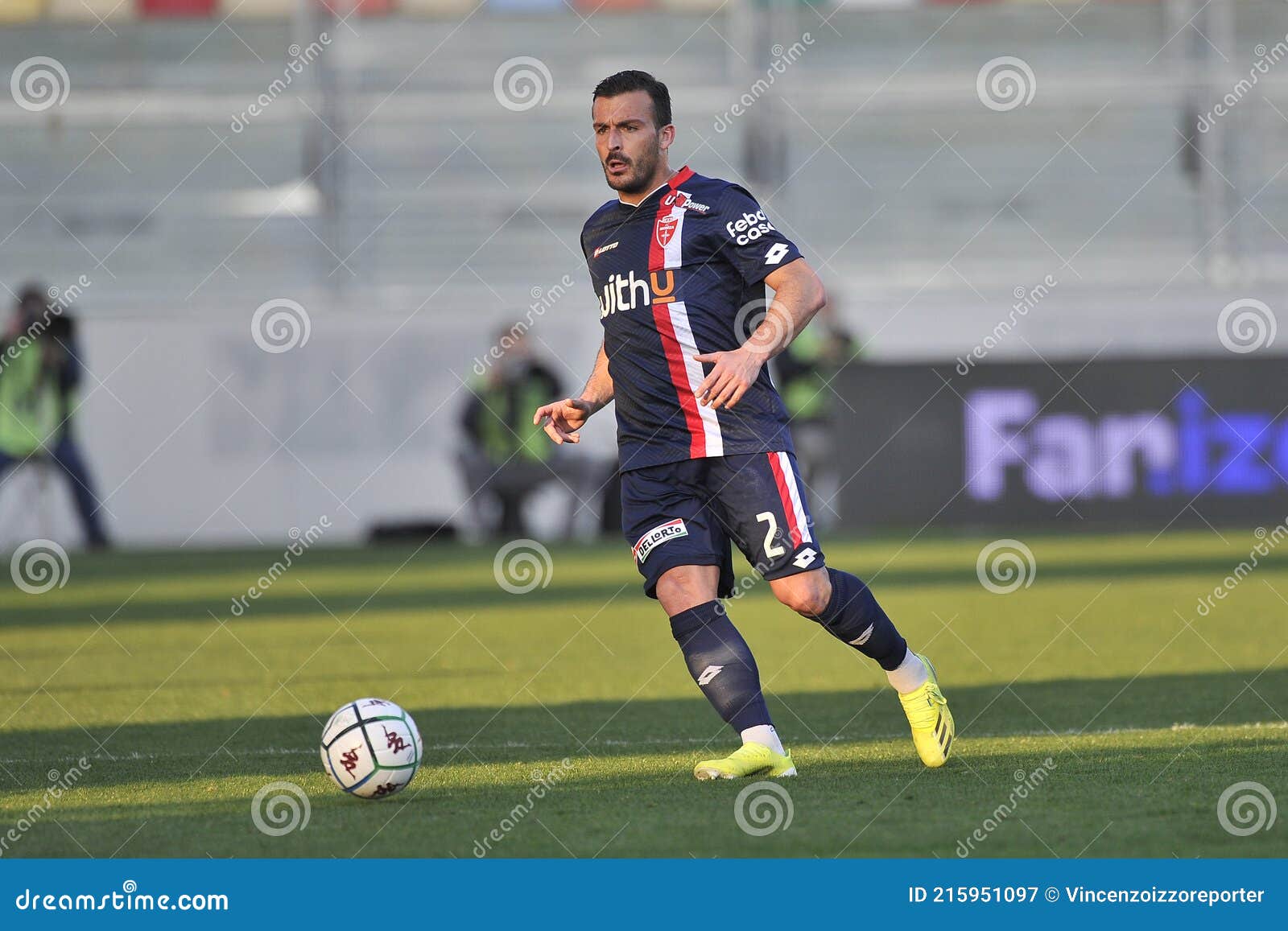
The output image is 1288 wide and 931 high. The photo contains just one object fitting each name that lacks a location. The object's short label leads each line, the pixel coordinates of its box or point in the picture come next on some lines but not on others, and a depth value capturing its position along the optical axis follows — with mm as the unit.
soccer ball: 10320
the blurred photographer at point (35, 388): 35375
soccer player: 10719
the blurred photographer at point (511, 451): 37875
